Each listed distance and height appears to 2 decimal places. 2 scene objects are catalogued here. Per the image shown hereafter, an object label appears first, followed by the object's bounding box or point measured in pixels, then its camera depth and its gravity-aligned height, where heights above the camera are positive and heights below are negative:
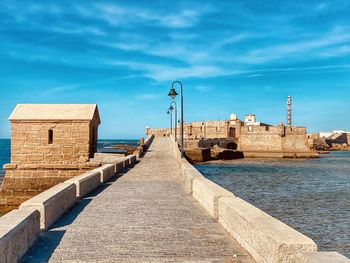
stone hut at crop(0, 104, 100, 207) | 23.89 -0.28
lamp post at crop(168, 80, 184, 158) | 24.31 +2.80
